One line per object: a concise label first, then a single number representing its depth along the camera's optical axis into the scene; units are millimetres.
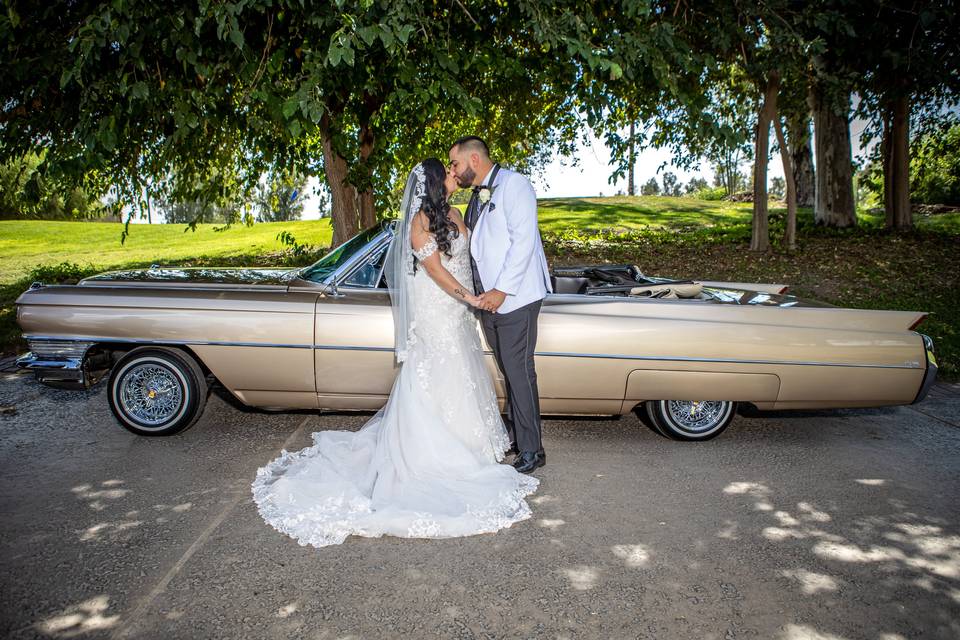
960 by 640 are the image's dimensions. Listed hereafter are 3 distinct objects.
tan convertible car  4316
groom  3783
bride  3506
